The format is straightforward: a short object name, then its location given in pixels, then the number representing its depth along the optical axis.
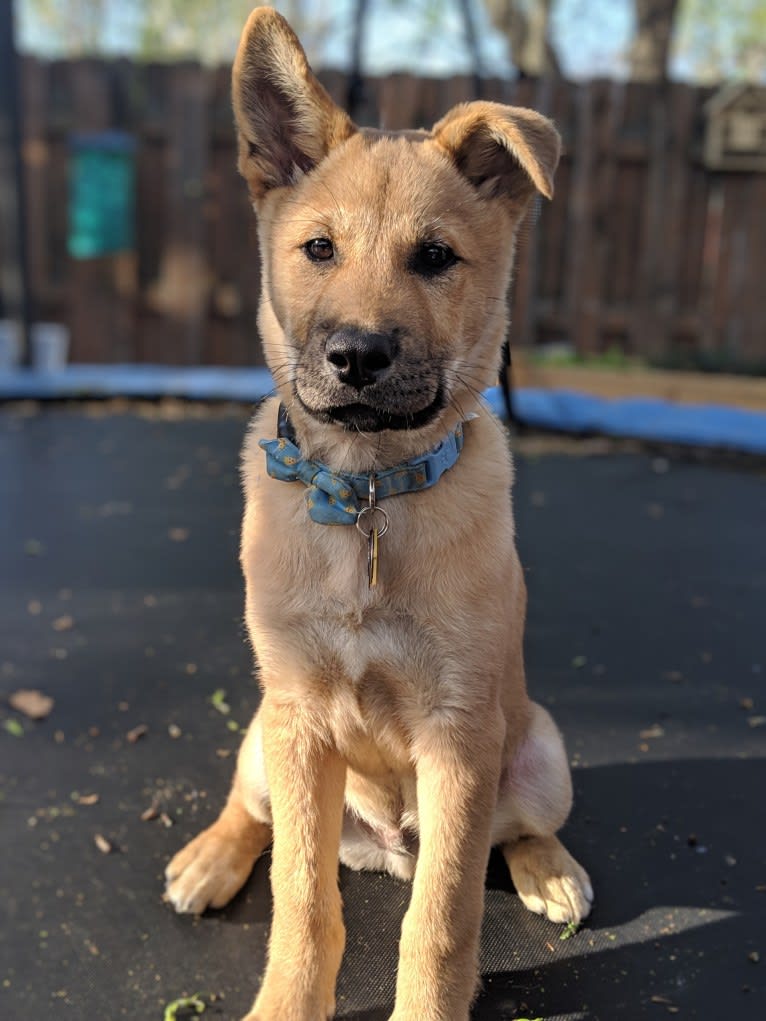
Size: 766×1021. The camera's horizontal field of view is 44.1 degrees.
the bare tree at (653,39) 8.32
